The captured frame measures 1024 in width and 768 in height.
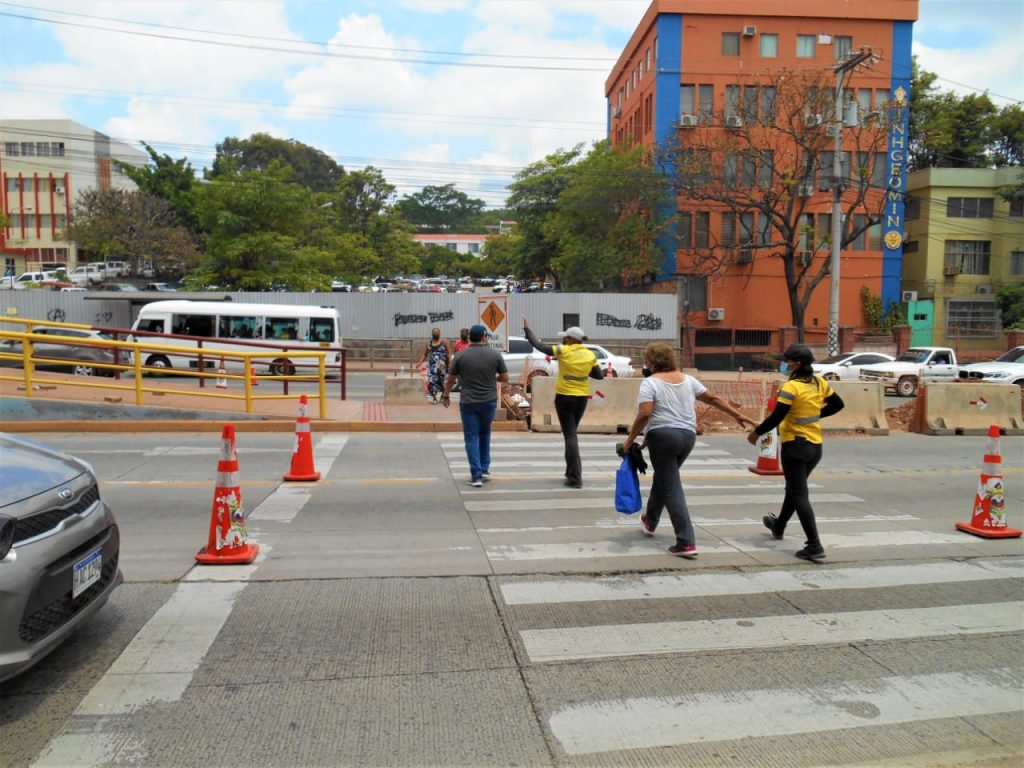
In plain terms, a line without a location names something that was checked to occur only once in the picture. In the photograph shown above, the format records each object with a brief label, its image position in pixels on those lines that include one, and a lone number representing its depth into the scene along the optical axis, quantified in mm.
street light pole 31406
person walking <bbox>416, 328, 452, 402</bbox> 17672
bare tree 36625
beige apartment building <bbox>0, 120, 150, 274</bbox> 66812
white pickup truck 26812
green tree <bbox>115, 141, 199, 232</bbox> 58531
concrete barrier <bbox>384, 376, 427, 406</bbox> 17484
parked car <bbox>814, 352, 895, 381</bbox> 27172
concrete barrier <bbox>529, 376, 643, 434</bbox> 15258
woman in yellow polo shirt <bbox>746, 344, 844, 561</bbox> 6762
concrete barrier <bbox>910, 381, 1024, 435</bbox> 16234
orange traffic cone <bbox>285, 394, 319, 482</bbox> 9906
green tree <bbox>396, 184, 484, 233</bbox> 134875
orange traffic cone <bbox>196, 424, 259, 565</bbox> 6336
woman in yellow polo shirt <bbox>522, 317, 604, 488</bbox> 9359
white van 26875
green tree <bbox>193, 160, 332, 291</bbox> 39531
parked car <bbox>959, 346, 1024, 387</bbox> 24297
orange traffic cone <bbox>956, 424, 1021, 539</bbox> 7746
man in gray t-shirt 9469
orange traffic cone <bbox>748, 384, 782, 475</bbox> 11289
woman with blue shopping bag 6715
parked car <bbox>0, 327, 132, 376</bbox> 22234
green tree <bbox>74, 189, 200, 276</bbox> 51344
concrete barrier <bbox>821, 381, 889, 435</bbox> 15945
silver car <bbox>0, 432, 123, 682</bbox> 3885
